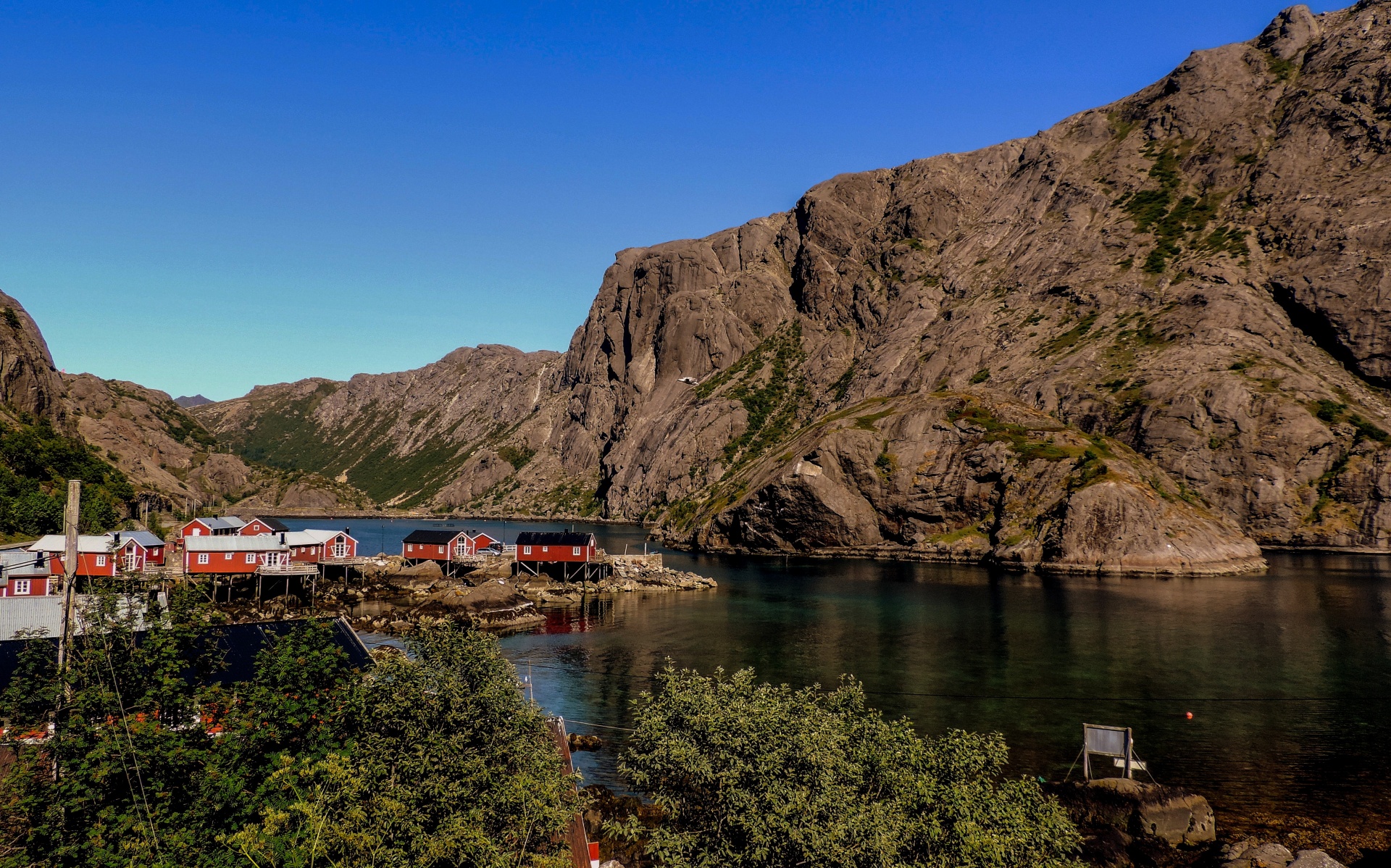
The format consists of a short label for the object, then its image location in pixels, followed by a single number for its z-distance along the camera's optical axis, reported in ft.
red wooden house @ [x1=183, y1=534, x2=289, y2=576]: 309.63
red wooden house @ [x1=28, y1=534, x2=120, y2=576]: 261.24
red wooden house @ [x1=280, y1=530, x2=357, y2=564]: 363.15
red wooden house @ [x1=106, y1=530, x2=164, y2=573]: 290.76
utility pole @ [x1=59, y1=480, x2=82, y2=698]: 76.54
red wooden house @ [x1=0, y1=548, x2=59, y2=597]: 228.63
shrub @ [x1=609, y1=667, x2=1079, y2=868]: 67.62
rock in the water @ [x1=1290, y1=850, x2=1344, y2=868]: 94.48
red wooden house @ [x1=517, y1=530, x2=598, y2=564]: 377.91
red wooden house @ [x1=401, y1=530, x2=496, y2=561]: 413.59
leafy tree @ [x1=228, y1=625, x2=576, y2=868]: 61.82
